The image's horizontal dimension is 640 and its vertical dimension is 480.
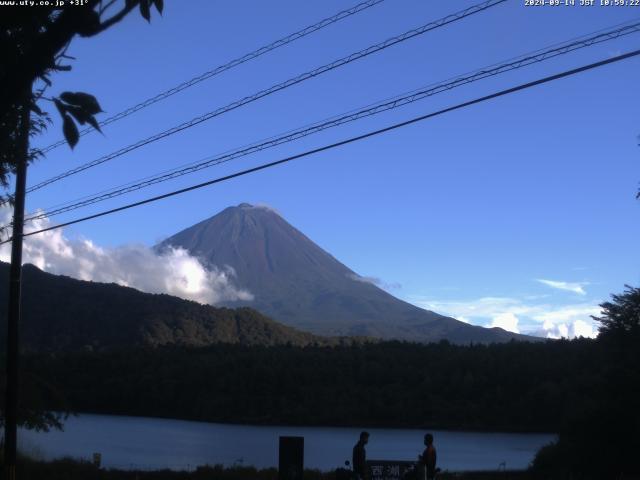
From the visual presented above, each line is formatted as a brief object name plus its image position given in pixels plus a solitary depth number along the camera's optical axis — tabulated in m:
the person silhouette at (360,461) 13.66
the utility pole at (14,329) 15.89
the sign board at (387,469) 13.80
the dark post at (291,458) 13.45
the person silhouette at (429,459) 13.28
